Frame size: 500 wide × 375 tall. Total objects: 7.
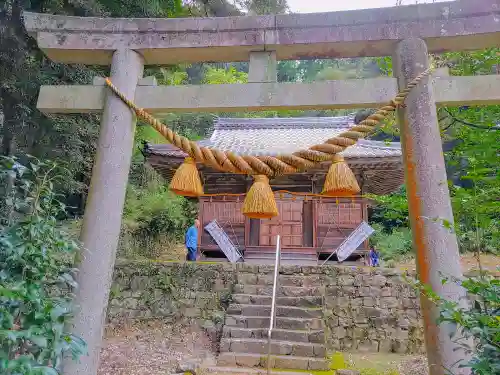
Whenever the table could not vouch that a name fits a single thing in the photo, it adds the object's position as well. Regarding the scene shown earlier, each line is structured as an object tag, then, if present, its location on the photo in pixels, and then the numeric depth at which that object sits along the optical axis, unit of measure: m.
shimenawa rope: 2.61
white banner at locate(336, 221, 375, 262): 8.23
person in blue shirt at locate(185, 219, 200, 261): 8.08
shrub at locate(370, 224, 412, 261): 13.48
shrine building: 8.22
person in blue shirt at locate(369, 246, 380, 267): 9.70
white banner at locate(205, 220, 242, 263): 8.38
